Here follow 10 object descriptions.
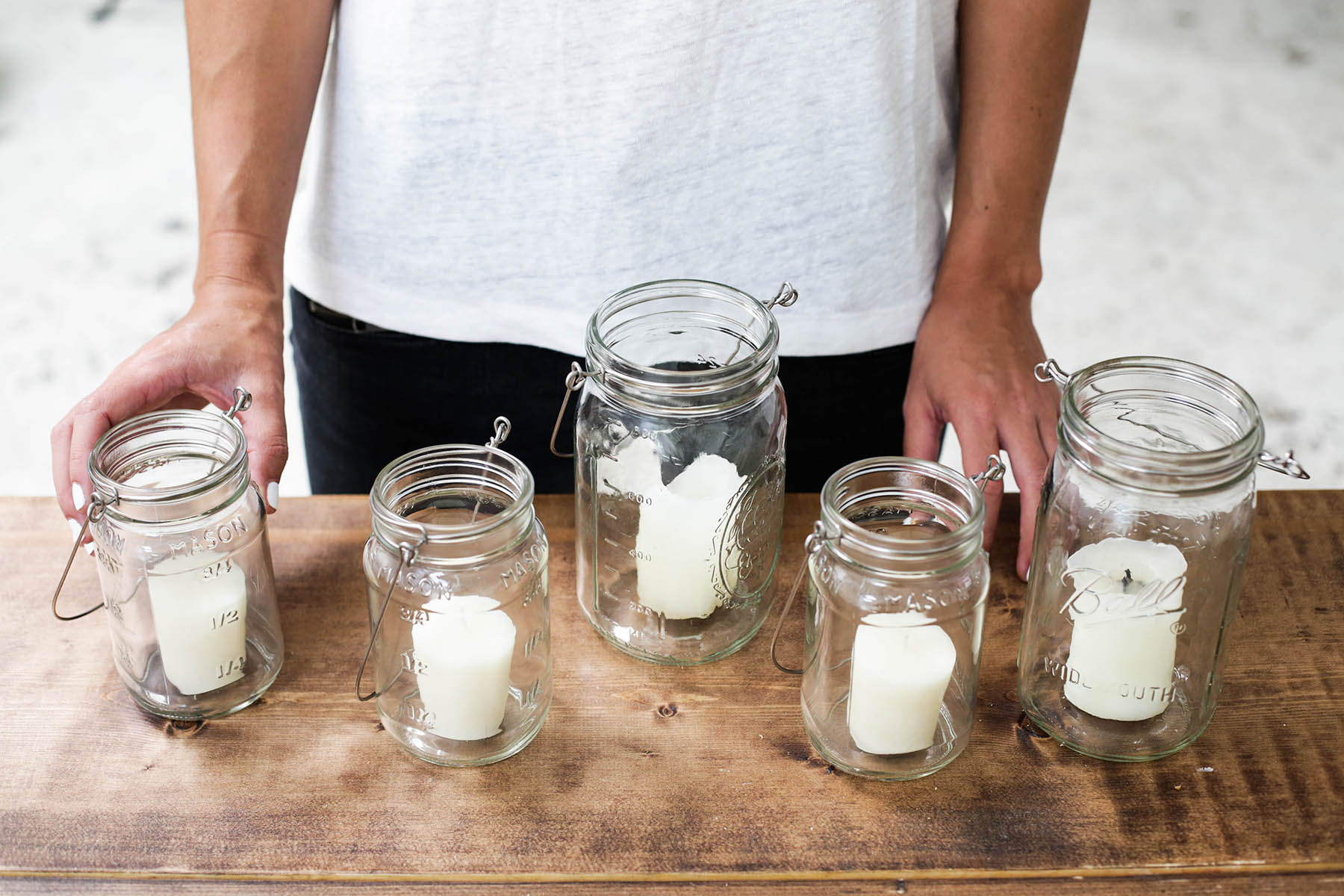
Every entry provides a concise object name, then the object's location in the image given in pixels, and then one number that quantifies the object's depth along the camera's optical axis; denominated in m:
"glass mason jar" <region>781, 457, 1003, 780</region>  0.72
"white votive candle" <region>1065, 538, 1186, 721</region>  0.74
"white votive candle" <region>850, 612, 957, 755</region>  0.73
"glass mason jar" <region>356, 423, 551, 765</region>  0.74
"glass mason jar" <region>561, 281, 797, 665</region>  0.79
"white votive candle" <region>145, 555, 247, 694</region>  0.78
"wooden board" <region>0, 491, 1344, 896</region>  0.71
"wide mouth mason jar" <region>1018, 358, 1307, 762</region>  0.72
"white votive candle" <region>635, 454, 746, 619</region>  0.81
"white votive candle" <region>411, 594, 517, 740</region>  0.74
